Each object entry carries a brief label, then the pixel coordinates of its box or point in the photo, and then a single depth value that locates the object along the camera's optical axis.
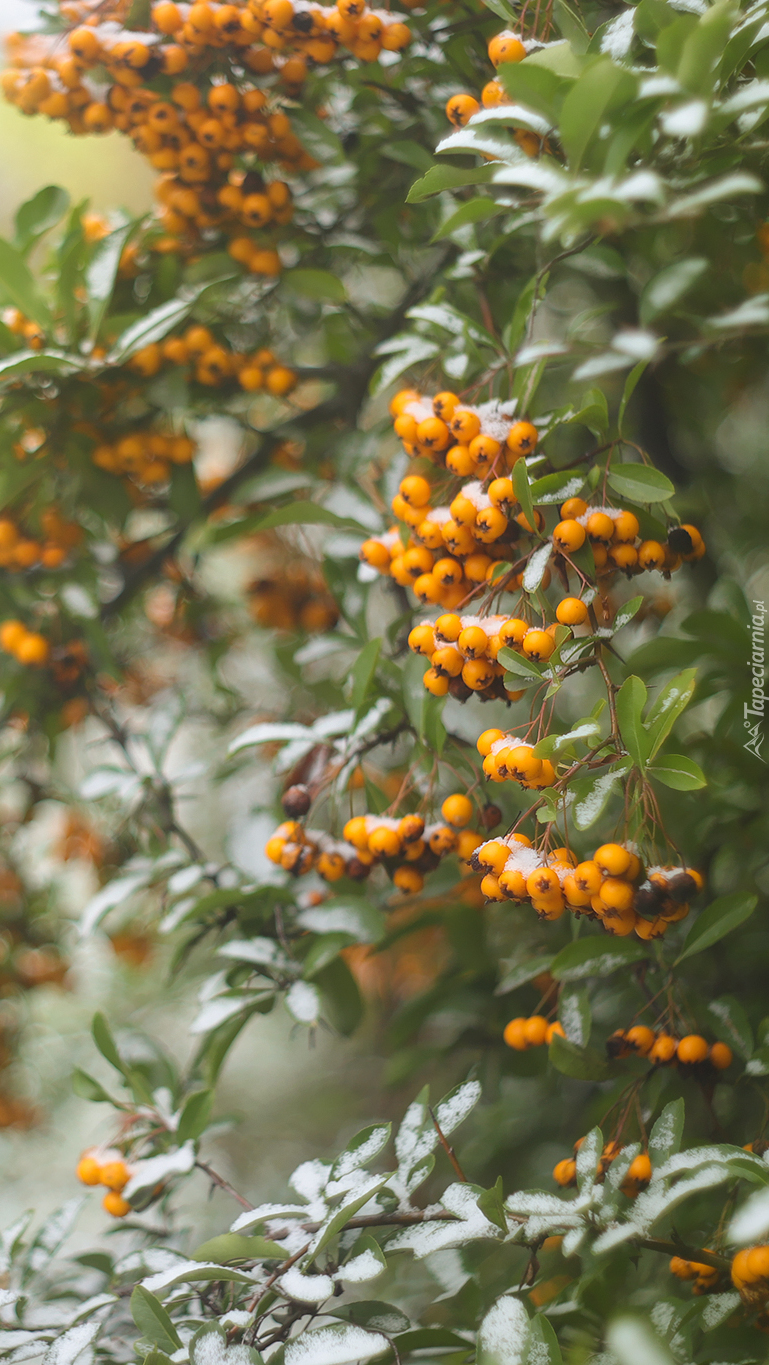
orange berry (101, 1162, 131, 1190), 0.49
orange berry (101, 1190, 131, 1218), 0.49
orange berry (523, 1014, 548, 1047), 0.48
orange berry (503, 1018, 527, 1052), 0.49
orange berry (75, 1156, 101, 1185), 0.50
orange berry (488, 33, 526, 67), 0.45
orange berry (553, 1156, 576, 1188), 0.46
